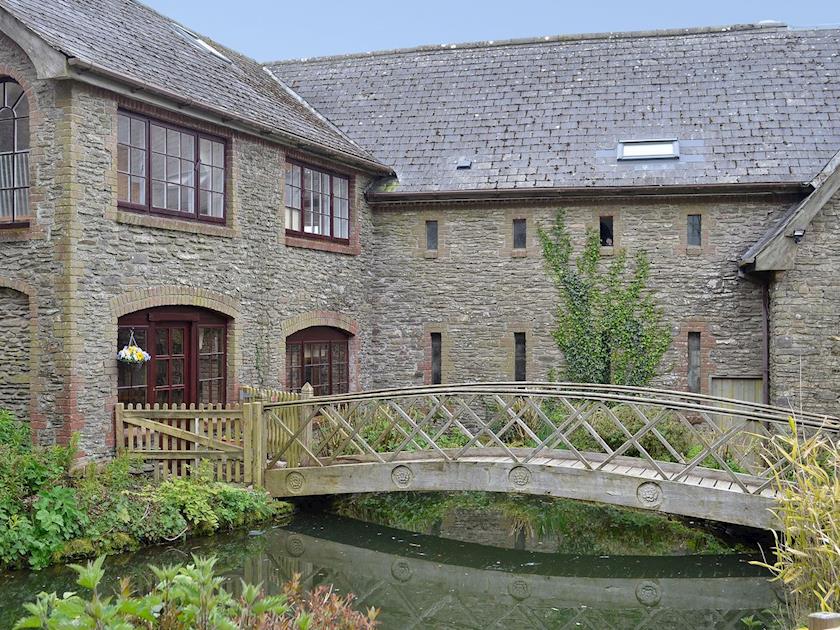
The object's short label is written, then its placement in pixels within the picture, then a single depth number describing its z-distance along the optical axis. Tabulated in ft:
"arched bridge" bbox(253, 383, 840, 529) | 34.22
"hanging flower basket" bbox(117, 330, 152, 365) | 38.75
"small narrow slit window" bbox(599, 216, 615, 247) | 56.13
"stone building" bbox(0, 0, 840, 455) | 37.93
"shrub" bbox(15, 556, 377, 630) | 12.46
